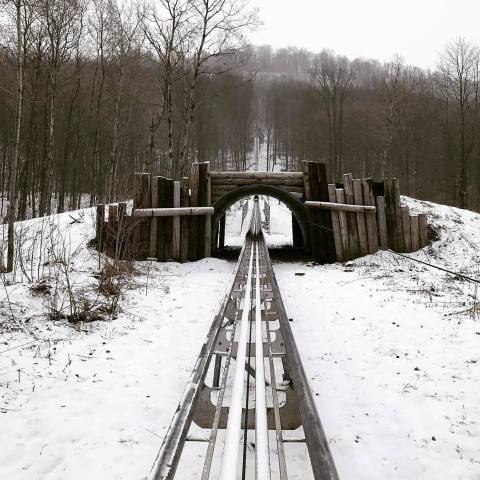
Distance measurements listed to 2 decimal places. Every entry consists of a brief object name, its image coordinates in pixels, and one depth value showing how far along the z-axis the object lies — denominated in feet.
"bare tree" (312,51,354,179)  103.03
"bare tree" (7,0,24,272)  29.17
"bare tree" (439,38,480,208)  84.17
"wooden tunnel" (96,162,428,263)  38.86
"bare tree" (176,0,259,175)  60.13
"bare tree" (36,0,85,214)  60.29
